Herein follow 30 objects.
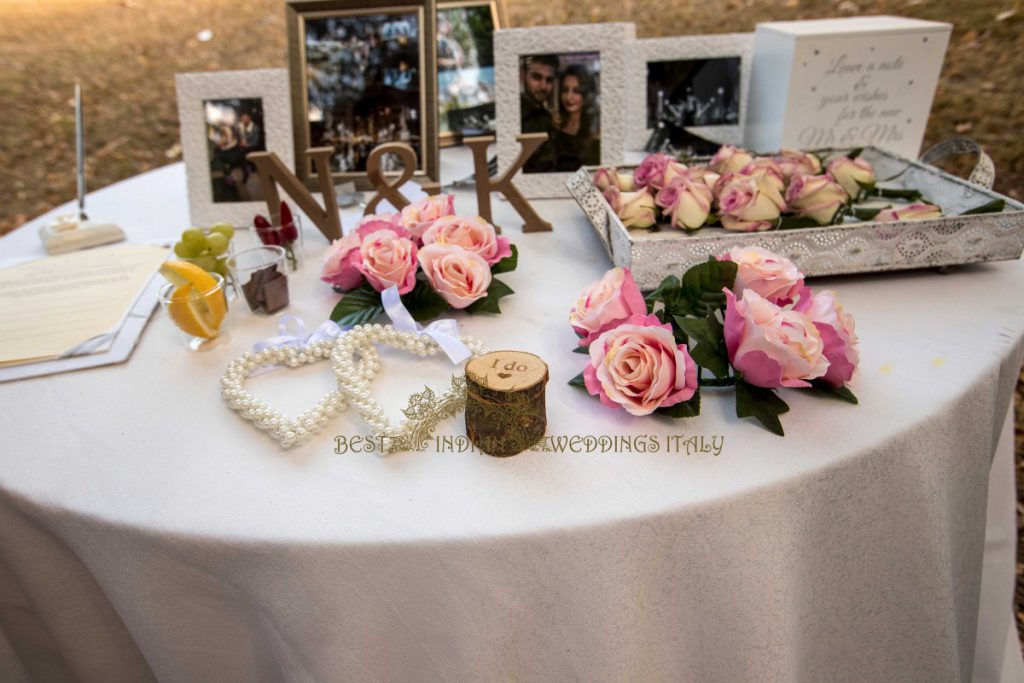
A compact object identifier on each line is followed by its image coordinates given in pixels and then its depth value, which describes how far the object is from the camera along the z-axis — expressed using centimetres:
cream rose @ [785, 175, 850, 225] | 104
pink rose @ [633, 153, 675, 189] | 115
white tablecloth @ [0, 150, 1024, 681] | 61
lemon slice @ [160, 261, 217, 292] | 89
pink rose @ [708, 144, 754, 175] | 121
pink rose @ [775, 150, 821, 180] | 115
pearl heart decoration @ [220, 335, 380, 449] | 72
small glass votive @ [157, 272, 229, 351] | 89
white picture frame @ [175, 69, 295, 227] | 129
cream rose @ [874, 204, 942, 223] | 101
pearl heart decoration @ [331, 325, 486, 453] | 71
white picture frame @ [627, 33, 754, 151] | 145
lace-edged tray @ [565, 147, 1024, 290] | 95
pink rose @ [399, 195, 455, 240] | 102
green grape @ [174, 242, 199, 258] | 106
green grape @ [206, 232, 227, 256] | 107
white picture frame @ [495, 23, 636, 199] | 128
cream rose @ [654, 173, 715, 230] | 107
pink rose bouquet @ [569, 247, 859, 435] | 67
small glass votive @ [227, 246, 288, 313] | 98
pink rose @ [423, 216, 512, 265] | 96
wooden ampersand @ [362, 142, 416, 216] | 114
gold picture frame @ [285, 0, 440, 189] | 133
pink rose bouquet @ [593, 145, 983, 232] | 105
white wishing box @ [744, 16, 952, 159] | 138
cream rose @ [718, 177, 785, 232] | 105
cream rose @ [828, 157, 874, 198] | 117
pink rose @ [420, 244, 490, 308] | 91
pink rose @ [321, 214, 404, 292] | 97
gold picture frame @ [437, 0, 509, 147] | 158
